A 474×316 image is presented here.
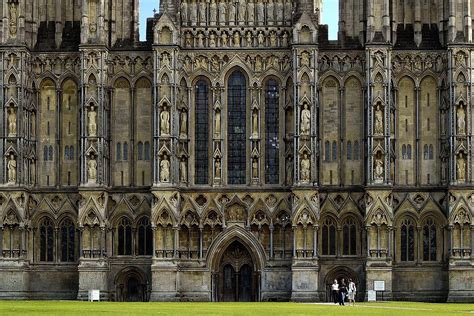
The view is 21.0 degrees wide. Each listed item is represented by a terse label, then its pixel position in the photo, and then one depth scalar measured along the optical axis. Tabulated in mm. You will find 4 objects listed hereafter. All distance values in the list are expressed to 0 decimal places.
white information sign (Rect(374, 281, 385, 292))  83500
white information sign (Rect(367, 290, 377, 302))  83250
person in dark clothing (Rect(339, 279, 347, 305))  75462
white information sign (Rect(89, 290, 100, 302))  82750
